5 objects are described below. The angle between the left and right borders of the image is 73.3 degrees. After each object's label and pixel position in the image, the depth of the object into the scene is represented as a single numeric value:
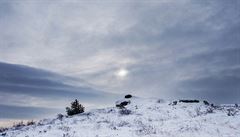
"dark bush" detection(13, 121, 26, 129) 18.11
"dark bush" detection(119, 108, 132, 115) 17.69
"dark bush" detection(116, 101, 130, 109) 22.62
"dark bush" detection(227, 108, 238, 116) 13.61
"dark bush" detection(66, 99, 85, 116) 22.03
